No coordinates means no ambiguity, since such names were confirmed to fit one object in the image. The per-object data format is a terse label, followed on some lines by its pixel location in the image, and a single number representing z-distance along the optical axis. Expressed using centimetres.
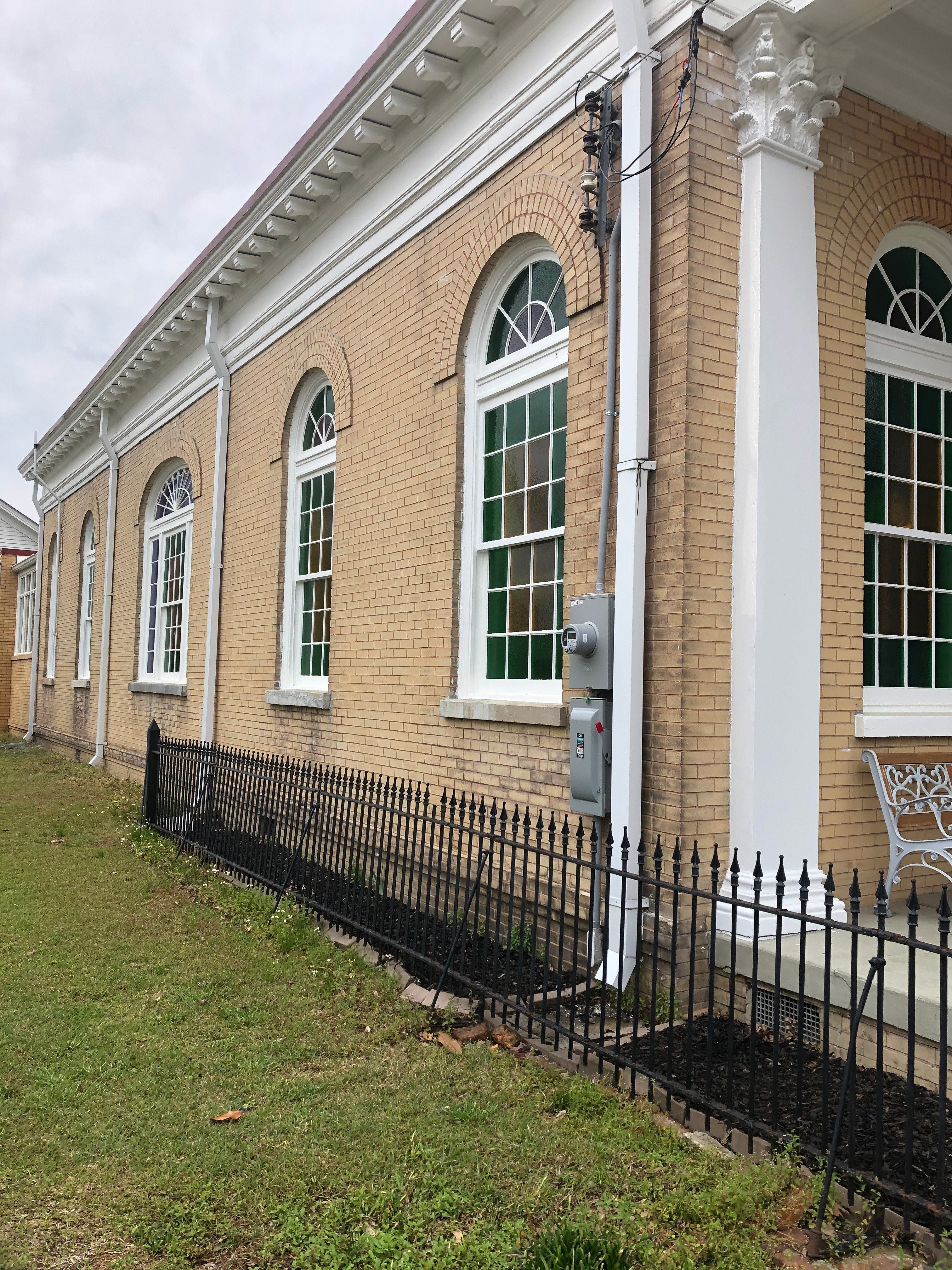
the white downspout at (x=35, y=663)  2294
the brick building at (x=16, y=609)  2569
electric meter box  543
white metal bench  526
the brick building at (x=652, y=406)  522
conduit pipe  554
